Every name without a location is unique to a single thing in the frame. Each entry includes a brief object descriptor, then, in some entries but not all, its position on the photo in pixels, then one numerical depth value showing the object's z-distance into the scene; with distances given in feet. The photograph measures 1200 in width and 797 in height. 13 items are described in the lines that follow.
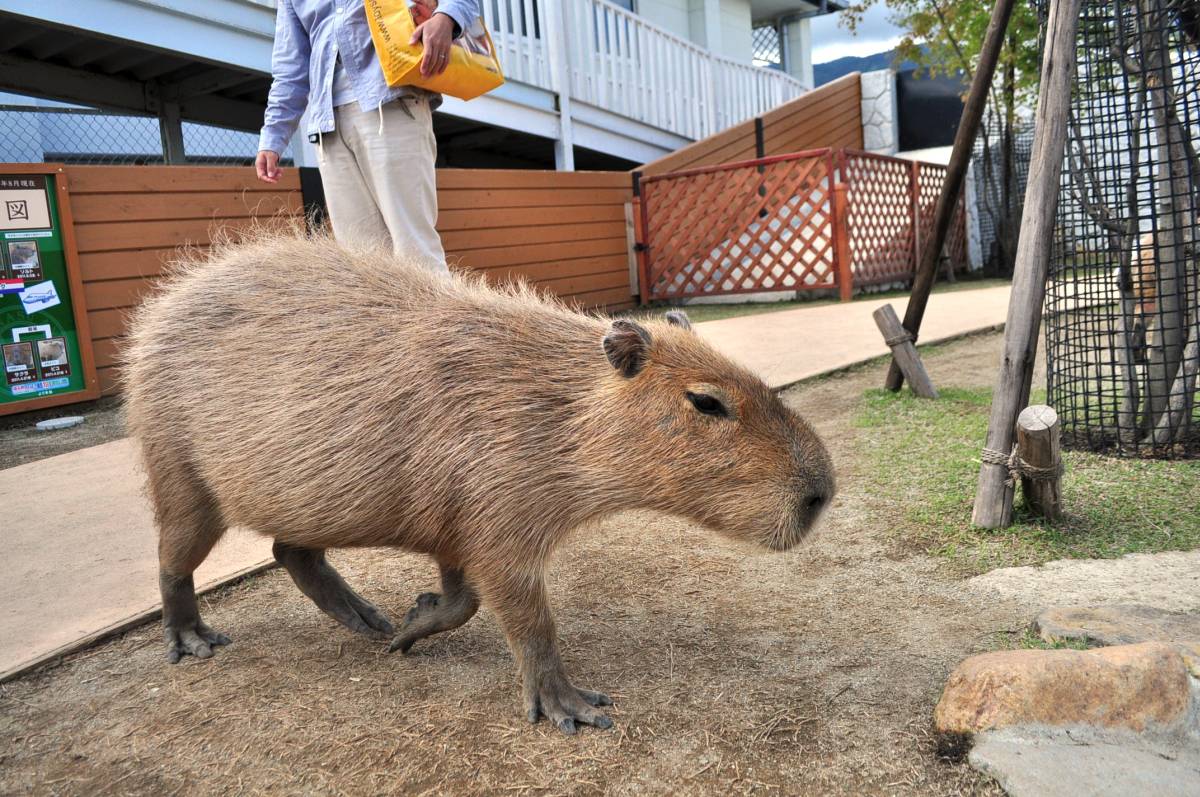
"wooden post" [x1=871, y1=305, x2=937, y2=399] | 14.97
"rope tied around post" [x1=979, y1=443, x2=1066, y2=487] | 9.20
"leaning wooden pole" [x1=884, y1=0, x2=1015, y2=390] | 11.48
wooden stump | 8.93
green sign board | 17.11
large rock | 5.50
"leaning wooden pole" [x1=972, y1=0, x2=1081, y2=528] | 9.56
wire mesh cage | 11.01
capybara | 6.29
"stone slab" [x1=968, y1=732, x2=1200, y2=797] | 5.06
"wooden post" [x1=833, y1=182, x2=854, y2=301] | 32.81
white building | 24.04
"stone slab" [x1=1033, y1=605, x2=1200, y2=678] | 6.58
